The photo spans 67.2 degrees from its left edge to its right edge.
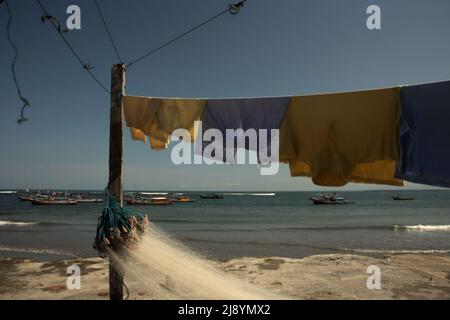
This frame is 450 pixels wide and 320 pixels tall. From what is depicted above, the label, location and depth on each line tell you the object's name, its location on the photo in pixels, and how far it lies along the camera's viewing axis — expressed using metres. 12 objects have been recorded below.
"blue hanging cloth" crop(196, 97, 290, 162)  5.16
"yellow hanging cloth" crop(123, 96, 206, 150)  5.54
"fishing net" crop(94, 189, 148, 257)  4.68
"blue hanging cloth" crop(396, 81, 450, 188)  4.00
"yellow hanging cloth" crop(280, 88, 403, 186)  4.57
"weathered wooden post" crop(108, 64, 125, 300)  5.02
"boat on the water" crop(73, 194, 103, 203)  64.36
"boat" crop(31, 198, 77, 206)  57.20
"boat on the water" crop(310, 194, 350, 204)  69.57
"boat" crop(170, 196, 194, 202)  72.09
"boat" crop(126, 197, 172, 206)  59.44
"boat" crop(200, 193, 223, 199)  94.25
